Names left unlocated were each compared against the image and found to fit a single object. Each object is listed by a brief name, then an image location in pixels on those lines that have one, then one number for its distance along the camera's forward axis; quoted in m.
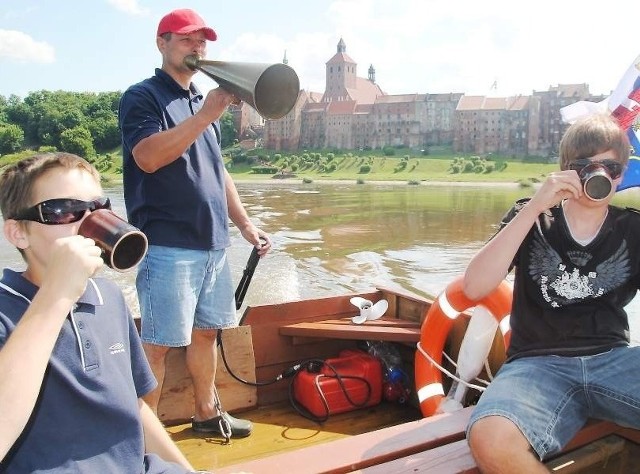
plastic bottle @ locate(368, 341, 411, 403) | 3.96
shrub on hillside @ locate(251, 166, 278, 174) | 81.75
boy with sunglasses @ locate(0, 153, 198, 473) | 1.37
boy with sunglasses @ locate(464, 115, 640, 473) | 2.24
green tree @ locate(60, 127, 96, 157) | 91.12
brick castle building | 89.06
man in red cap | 2.99
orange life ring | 3.23
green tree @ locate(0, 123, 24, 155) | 97.00
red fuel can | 3.74
